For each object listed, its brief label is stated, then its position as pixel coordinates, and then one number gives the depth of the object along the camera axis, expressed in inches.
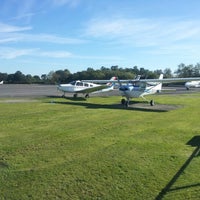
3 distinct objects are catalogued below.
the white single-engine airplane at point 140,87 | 850.1
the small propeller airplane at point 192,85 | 2208.7
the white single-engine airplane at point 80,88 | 1197.1
